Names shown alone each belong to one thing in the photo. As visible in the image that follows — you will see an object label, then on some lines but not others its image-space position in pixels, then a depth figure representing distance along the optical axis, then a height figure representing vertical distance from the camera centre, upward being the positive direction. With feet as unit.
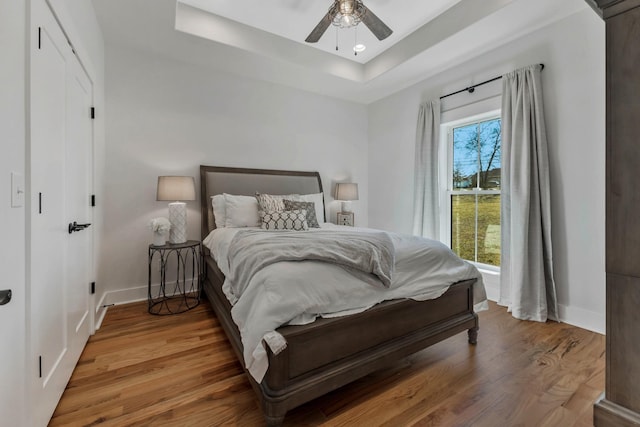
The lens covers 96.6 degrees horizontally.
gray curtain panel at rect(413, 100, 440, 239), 11.76 +1.69
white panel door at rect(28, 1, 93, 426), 4.01 -0.01
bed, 4.43 -2.50
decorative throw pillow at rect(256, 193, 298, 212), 10.22 +0.31
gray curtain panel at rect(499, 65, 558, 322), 8.48 +0.15
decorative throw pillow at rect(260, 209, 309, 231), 9.59 -0.32
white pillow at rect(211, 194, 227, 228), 10.41 +0.07
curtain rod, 9.85 +4.57
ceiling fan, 7.18 +5.14
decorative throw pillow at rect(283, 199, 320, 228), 10.61 +0.13
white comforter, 4.44 -1.47
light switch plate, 3.40 +0.27
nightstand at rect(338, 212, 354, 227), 13.50 -0.32
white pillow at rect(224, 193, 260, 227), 10.10 -0.01
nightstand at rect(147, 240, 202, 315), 9.67 -2.46
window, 10.48 +0.87
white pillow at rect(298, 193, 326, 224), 12.01 +0.47
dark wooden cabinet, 2.52 -0.03
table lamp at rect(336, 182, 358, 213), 13.67 +0.94
